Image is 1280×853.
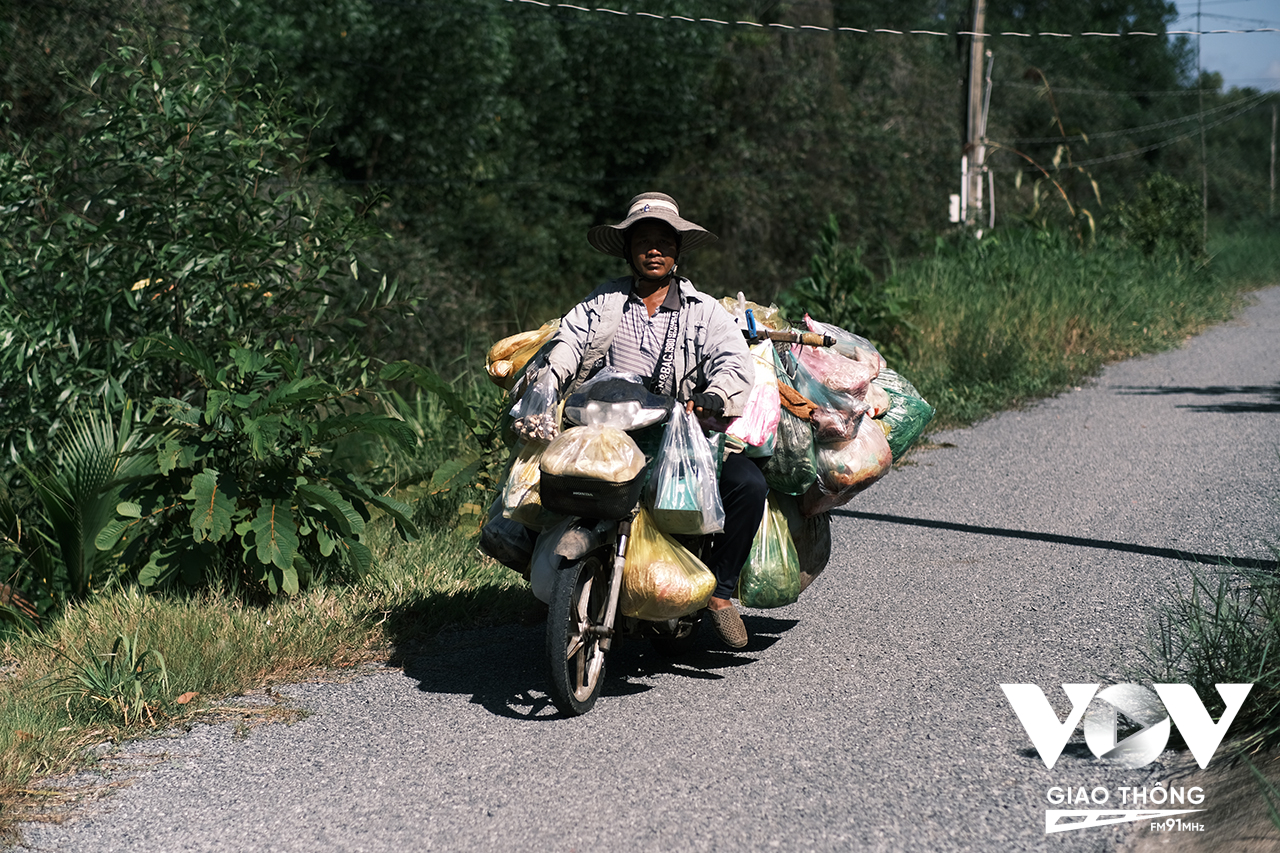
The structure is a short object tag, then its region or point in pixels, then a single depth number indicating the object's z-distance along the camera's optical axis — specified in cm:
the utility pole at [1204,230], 2645
